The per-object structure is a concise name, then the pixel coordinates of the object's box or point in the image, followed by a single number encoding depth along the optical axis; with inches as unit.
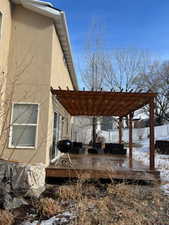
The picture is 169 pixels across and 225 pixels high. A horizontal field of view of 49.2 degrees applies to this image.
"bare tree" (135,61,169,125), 884.0
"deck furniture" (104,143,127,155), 453.1
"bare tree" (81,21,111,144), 681.0
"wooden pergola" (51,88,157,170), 254.7
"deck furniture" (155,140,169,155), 574.8
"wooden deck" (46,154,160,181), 241.8
